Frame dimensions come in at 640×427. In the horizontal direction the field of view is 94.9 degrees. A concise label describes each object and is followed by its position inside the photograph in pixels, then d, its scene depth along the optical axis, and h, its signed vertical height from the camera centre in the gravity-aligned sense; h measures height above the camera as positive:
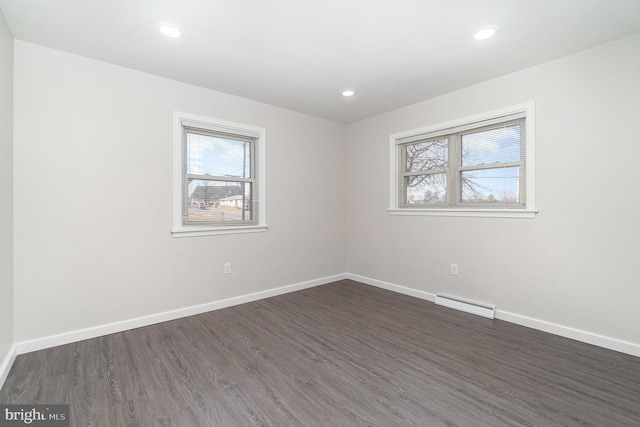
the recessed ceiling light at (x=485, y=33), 2.22 +1.39
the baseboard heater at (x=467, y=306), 3.09 -1.03
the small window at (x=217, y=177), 3.19 +0.41
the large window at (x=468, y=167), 2.96 +0.53
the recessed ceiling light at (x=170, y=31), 2.18 +1.37
